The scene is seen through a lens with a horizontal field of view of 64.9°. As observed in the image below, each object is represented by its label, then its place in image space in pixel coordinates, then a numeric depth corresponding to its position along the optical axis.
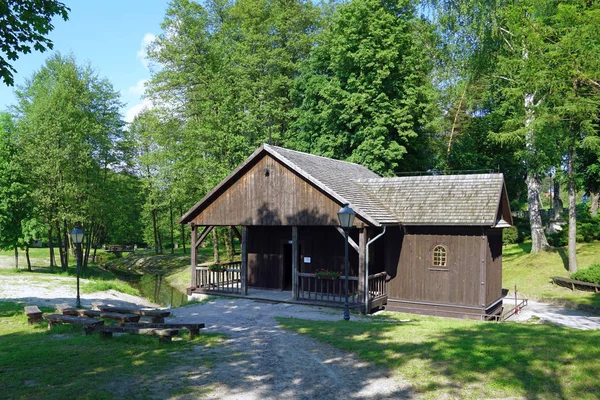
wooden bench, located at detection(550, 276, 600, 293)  20.94
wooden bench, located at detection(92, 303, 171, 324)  11.47
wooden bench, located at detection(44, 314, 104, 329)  10.38
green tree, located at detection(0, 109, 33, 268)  28.91
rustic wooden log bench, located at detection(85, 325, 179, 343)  9.42
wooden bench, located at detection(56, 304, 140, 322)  11.09
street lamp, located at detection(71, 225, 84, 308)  16.14
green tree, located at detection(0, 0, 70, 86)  9.88
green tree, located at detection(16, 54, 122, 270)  30.06
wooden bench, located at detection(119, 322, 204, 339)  10.02
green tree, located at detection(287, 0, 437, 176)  29.55
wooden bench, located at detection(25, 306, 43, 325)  12.05
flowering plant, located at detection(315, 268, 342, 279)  16.83
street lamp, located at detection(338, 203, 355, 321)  13.41
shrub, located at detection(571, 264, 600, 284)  21.02
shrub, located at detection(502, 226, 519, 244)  33.81
